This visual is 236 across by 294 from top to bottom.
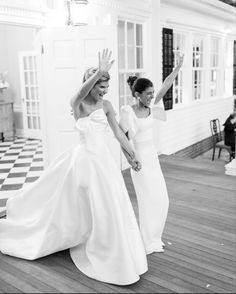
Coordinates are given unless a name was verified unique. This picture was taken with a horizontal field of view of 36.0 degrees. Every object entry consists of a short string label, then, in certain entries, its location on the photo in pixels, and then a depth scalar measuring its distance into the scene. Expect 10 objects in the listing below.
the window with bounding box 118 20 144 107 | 5.77
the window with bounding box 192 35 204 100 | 8.83
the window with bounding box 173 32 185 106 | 7.96
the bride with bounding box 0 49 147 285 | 2.62
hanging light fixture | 4.66
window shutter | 7.16
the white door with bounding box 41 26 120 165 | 4.57
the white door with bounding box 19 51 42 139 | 8.72
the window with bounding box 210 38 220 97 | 9.84
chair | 7.83
